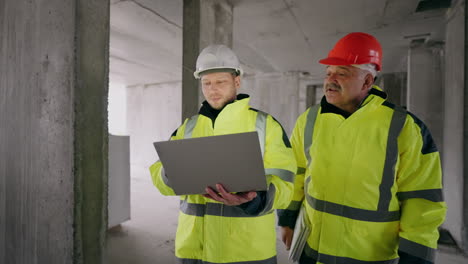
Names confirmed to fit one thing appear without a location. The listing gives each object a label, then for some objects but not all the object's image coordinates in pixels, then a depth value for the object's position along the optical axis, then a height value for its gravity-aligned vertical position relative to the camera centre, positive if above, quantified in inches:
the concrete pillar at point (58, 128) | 61.9 -1.1
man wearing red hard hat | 51.5 -8.9
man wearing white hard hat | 51.4 -12.2
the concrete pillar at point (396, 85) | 303.9 +50.4
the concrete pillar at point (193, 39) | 125.2 +39.9
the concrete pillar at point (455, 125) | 131.6 +3.7
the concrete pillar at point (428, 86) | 196.4 +31.9
